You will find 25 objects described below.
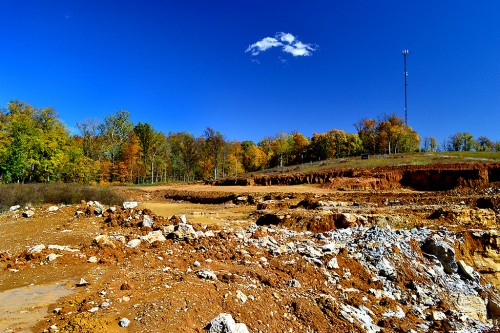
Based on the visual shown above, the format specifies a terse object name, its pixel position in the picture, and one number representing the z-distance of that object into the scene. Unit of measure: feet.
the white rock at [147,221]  33.88
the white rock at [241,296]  19.19
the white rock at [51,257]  25.43
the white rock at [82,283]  20.57
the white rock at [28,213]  40.32
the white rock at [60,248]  27.22
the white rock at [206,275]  21.47
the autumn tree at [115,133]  193.77
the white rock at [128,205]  42.50
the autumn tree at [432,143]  345.06
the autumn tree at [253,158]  278.87
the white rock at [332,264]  26.81
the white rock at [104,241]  27.43
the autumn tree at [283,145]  270.26
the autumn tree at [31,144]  117.50
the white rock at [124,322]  15.48
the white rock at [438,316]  24.11
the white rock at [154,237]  29.29
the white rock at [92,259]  25.22
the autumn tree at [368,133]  265.19
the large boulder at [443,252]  31.83
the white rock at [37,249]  26.40
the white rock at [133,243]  28.02
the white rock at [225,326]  16.06
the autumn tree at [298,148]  276.82
